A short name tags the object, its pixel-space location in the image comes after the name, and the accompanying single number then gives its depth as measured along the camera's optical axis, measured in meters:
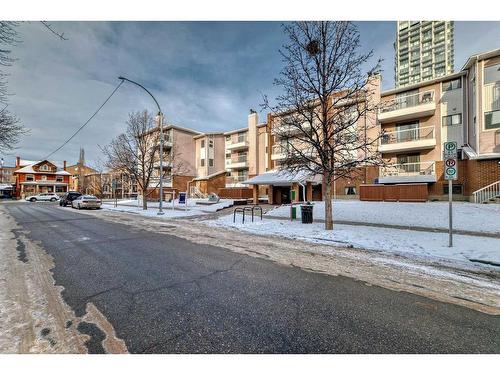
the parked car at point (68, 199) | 28.38
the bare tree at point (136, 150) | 21.83
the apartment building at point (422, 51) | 81.44
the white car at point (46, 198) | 44.98
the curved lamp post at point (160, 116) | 17.42
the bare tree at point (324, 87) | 10.12
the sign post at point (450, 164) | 7.14
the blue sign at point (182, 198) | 20.91
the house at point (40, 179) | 56.22
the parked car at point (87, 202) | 23.44
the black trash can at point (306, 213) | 12.47
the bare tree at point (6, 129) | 9.94
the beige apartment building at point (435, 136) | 18.33
